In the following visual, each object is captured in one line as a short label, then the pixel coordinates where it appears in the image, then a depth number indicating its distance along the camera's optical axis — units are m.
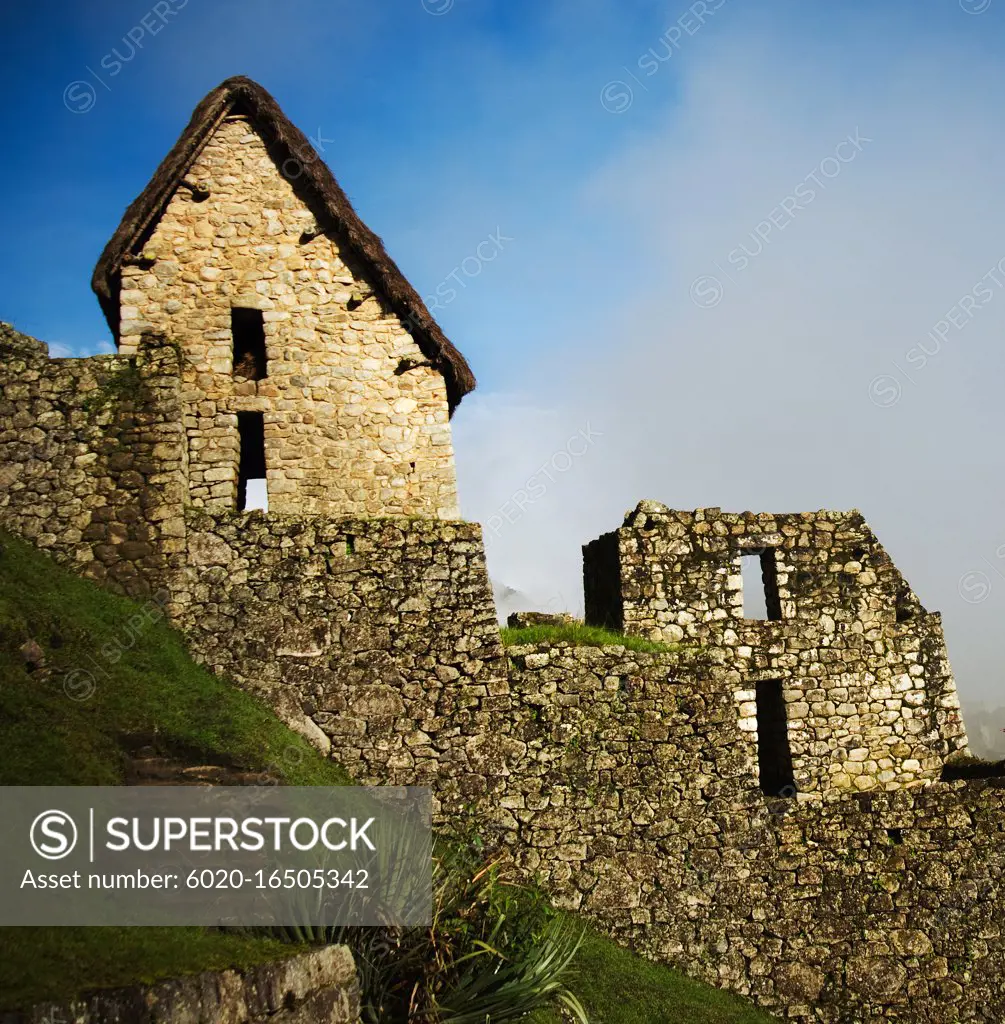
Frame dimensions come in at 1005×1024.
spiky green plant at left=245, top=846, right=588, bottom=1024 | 7.08
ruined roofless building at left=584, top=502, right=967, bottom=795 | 12.46
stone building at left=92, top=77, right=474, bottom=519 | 12.02
